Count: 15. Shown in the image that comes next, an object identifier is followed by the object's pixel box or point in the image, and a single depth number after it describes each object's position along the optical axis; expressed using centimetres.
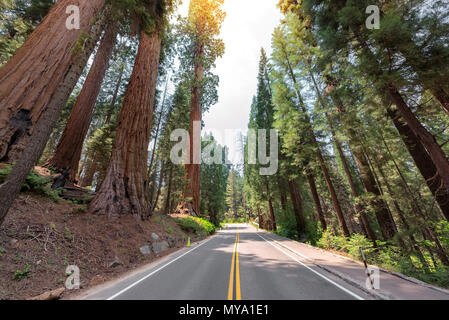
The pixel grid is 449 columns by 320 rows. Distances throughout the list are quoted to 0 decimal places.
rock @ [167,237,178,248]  1102
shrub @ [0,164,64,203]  667
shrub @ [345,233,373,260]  791
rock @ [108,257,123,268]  625
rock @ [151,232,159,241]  944
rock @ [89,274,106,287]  498
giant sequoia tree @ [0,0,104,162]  476
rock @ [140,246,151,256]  798
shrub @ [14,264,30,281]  398
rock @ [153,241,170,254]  907
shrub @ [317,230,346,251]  967
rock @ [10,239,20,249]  458
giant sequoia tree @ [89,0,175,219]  853
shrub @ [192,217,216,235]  1828
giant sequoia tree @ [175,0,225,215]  1862
